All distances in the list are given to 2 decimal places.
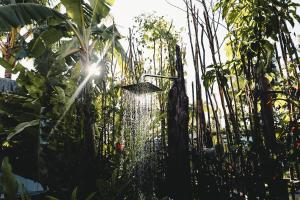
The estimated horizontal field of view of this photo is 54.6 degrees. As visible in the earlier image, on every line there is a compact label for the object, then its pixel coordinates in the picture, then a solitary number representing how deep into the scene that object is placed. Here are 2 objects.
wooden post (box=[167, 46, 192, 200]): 2.64
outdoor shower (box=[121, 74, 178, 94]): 3.27
